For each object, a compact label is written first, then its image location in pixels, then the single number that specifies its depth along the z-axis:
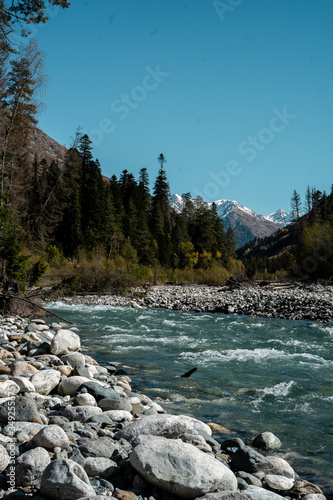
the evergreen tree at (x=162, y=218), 50.97
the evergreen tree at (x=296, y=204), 66.88
